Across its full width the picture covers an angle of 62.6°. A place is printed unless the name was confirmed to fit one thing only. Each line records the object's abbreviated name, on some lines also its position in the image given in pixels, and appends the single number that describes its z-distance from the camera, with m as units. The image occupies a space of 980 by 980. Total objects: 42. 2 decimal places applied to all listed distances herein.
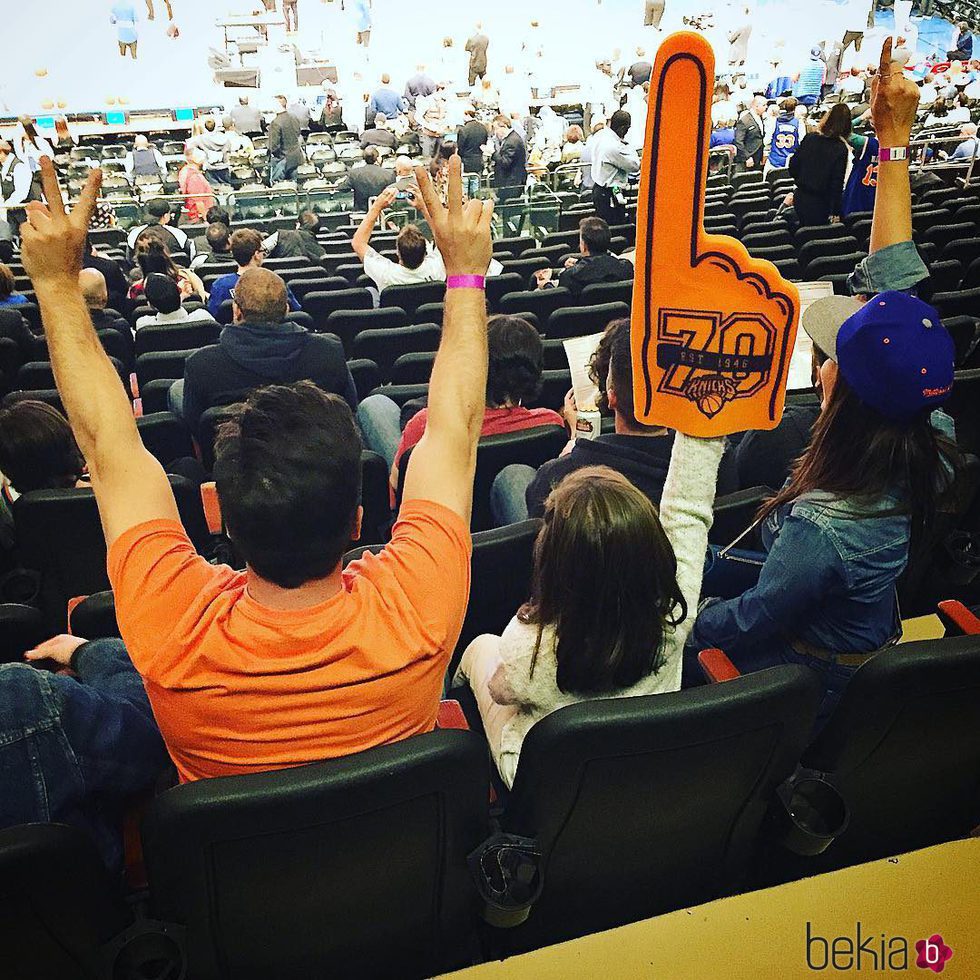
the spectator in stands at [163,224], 6.81
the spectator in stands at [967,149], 9.25
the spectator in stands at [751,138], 10.66
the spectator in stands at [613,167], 7.25
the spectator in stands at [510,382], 2.59
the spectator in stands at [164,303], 4.05
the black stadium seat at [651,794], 1.13
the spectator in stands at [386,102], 12.13
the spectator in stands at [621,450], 1.87
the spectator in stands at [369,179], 8.44
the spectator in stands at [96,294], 3.88
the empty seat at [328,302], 4.53
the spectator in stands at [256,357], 3.00
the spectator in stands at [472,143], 9.80
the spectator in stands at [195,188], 8.62
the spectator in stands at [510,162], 9.27
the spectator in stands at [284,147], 10.38
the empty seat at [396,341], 3.69
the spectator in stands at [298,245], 6.27
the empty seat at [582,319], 3.80
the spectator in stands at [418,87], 12.89
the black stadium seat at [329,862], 0.99
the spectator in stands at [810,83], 14.97
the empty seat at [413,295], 4.64
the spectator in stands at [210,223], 6.59
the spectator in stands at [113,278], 5.11
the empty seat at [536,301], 4.39
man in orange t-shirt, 1.05
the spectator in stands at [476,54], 13.45
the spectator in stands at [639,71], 12.39
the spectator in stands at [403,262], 4.76
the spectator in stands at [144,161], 10.20
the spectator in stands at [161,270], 4.55
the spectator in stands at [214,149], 10.77
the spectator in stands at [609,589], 1.29
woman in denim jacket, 1.36
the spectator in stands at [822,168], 6.04
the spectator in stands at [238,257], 4.68
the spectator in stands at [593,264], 4.57
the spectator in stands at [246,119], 11.95
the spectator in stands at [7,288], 4.22
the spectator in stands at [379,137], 11.20
